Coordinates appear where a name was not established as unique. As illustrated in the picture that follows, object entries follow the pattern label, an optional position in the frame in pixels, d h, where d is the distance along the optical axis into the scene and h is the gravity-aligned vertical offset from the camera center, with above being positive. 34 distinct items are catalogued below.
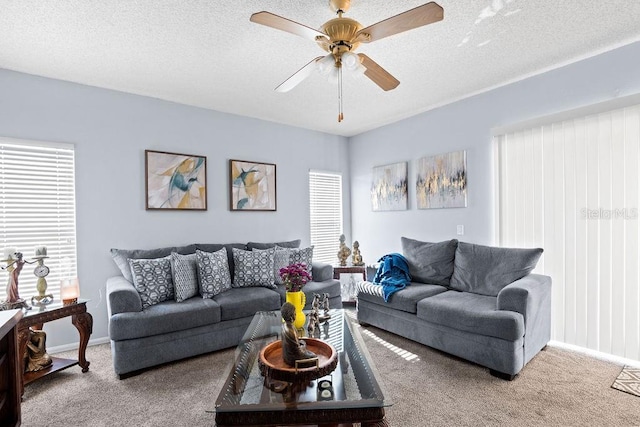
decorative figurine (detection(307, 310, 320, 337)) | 2.23 -0.79
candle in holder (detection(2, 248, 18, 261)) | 2.58 -0.29
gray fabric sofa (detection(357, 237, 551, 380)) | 2.52 -0.84
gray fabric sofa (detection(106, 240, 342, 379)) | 2.59 -0.92
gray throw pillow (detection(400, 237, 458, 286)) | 3.58 -0.59
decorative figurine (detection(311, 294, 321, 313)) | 2.40 -0.70
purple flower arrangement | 2.22 -0.44
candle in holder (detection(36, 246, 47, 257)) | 2.69 -0.28
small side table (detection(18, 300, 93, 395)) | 2.41 -0.87
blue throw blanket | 3.52 -0.70
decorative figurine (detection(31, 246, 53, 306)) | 2.66 -0.52
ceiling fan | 1.70 +1.02
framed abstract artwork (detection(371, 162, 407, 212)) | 4.59 +0.34
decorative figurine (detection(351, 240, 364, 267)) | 4.66 -0.66
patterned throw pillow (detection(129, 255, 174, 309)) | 2.91 -0.60
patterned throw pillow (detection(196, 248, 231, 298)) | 3.21 -0.60
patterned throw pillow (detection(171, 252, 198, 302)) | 3.07 -0.59
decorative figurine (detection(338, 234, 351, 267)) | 4.69 -0.61
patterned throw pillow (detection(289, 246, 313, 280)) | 3.98 -0.55
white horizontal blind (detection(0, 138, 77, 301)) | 2.96 +0.09
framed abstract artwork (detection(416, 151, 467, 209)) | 3.90 +0.36
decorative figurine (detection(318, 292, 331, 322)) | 2.49 -0.78
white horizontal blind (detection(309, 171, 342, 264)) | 5.12 -0.04
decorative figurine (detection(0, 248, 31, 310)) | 2.57 -0.43
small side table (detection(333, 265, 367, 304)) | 4.48 -0.81
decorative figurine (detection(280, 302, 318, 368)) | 1.69 -0.71
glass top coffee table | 1.42 -0.86
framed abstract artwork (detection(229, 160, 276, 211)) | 4.25 +0.37
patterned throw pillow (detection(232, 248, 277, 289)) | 3.58 -0.63
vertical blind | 2.71 -0.10
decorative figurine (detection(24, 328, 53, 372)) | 2.59 -1.10
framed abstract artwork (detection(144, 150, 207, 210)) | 3.64 +0.39
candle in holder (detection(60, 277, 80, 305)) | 2.69 -0.63
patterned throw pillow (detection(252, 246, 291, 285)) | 3.82 -0.57
